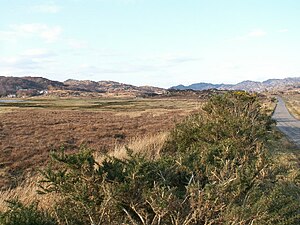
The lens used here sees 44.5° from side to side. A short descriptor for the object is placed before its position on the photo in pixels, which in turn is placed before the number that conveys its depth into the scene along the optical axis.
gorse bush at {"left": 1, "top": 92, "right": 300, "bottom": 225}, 3.49
